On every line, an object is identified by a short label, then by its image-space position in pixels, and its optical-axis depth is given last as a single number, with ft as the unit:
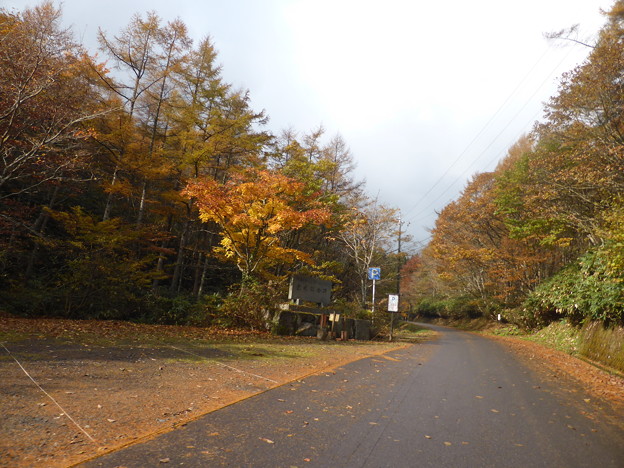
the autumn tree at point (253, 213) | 38.70
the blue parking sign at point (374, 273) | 50.58
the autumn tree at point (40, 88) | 28.91
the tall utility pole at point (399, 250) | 73.90
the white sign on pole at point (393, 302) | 45.39
